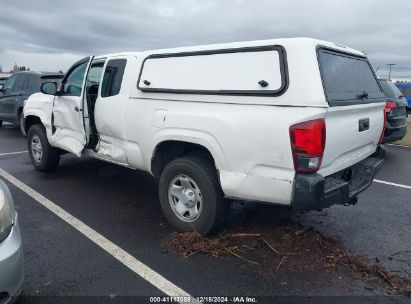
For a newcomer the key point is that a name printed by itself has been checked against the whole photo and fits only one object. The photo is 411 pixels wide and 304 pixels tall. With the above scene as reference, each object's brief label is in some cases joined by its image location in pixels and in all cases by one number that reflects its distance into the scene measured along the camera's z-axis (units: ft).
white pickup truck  10.80
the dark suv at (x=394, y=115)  26.61
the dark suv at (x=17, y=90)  35.04
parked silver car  7.94
